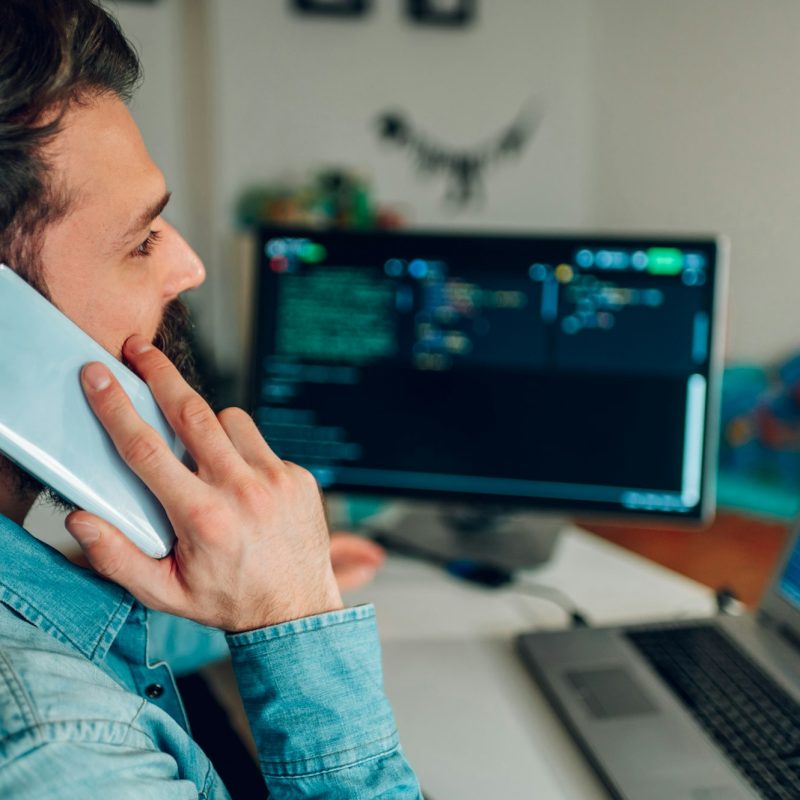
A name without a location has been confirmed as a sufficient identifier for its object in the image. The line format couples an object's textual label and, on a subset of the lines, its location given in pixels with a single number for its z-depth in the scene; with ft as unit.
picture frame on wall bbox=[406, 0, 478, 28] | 11.50
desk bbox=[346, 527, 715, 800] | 2.66
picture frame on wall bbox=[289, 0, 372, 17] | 10.99
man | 2.26
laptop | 2.51
